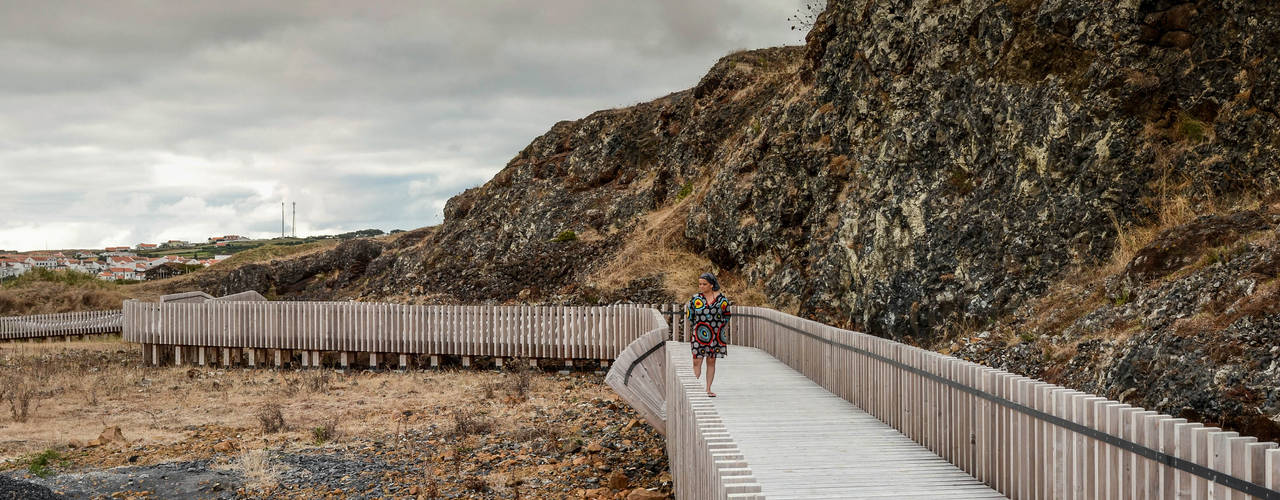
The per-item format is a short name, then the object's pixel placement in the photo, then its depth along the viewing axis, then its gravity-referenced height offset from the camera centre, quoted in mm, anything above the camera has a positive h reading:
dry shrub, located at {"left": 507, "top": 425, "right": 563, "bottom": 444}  12291 -2874
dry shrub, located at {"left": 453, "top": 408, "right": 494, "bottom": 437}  12844 -2834
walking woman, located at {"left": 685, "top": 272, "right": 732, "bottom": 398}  9977 -985
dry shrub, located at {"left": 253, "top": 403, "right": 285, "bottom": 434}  13555 -2867
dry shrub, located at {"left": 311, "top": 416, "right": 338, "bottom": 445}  12781 -2883
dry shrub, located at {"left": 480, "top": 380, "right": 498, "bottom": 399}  16453 -2947
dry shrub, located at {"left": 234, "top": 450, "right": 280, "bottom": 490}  10305 -2875
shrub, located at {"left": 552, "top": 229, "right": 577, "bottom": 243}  32875 +286
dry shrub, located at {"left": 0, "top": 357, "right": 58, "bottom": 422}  15893 -3031
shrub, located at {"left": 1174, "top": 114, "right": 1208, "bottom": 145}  13750 +1742
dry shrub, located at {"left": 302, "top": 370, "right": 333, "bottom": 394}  18000 -3013
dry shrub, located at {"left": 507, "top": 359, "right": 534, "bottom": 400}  16547 -2898
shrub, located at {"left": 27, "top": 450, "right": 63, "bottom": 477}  11031 -2889
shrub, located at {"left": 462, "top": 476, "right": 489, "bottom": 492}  9898 -2862
